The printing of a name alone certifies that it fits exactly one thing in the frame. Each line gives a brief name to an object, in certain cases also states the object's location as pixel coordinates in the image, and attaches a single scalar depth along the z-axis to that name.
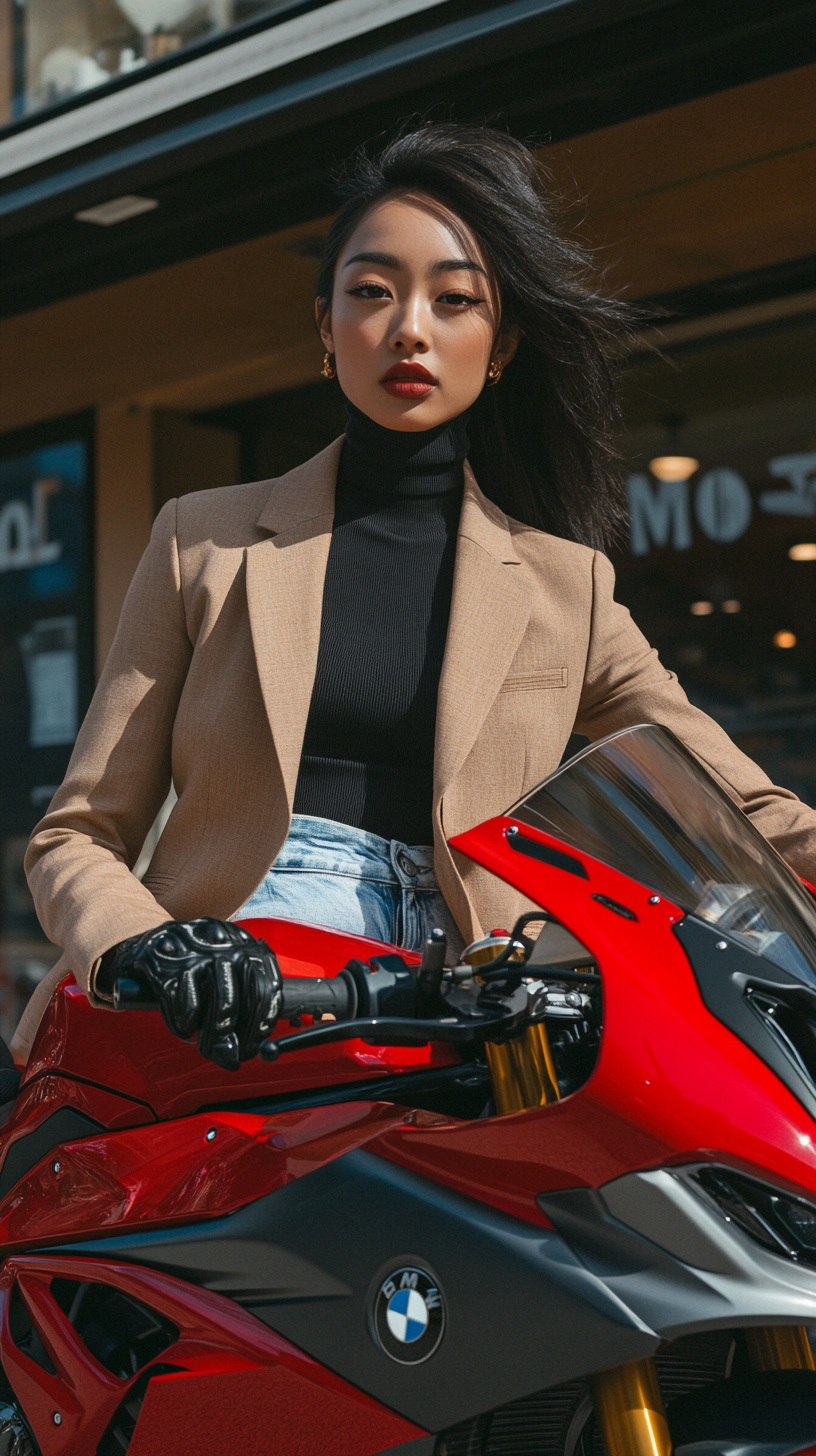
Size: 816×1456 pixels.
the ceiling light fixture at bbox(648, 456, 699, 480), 5.65
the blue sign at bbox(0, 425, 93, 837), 7.39
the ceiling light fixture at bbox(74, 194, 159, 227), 4.76
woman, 1.77
